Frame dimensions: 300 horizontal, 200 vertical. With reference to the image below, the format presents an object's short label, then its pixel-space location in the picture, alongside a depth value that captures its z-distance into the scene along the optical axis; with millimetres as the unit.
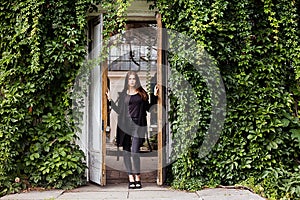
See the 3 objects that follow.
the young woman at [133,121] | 5074
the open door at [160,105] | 4988
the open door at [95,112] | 5098
